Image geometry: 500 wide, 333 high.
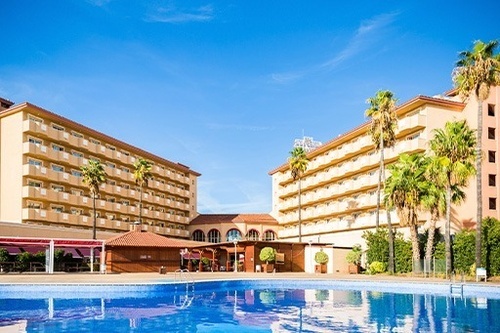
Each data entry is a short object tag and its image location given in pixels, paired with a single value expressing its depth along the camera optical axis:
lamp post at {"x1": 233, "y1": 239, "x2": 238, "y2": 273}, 52.06
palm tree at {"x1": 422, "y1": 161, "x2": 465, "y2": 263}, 41.69
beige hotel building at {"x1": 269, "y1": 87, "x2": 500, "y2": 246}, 49.03
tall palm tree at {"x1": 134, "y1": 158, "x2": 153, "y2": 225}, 65.94
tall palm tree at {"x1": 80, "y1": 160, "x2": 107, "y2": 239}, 56.66
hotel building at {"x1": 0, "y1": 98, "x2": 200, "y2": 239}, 54.19
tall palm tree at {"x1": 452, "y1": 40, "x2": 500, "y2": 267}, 37.72
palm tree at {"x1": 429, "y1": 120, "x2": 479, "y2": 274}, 38.44
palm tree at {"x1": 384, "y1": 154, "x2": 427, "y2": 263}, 42.25
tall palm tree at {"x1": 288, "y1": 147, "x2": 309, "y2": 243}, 66.44
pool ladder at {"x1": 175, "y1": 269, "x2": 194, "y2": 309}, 27.19
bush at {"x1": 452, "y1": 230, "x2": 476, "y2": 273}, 39.91
